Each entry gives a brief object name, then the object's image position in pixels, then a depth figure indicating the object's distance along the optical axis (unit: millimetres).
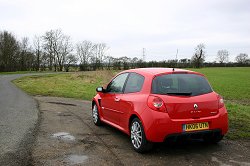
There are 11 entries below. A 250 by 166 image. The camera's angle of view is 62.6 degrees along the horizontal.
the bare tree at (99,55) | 54419
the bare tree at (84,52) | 57502
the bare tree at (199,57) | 63688
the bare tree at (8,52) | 45534
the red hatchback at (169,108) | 3768
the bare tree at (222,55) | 87991
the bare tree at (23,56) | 50024
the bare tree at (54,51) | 51563
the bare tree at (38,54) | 52247
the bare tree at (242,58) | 72299
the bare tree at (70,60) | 51264
